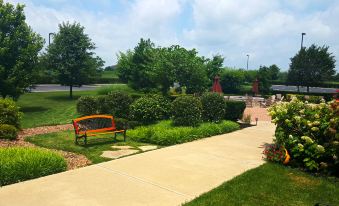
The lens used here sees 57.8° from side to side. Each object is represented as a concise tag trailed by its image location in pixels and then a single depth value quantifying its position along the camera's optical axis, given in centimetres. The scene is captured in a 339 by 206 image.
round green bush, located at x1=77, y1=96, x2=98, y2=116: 1499
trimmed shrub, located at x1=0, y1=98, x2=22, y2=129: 1093
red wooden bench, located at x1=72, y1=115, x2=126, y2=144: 997
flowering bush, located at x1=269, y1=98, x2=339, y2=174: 776
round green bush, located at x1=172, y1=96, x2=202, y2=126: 1280
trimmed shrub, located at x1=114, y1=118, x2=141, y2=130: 1265
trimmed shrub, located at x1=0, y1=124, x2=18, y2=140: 1017
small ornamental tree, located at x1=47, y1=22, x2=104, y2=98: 2741
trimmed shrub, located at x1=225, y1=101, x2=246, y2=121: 1567
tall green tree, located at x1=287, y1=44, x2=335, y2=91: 3862
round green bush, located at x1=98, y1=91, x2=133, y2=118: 1440
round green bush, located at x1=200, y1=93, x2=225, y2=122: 1402
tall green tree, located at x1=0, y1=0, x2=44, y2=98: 1941
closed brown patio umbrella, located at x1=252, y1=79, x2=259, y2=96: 3127
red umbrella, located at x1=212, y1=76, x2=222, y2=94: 1880
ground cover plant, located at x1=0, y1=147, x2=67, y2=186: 637
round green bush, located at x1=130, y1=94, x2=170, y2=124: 1390
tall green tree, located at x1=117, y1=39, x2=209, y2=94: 2019
